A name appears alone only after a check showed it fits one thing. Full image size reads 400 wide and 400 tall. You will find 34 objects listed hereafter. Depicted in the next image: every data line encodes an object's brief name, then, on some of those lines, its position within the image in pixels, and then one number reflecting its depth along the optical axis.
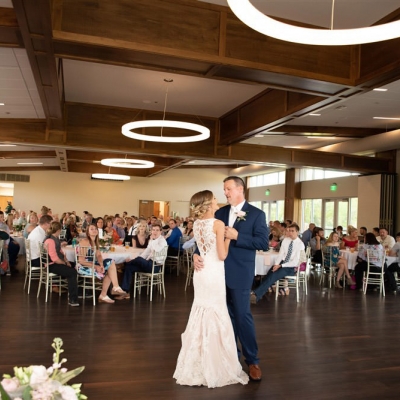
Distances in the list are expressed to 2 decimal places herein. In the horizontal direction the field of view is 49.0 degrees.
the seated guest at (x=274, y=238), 9.60
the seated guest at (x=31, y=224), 10.12
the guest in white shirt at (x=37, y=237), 7.47
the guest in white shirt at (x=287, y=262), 7.45
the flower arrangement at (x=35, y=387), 1.16
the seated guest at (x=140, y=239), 8.48
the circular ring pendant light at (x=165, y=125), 7.35
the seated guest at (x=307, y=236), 11.88
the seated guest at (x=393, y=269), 9.34
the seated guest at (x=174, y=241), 10.66
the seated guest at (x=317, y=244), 11.06
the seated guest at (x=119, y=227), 11.21
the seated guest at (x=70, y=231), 11.41
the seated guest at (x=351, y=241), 10.56
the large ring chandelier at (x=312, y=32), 3.17
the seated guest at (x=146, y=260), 7.48
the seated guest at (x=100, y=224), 9.13
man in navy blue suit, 3.62
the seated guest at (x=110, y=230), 9.46
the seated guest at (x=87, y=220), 13.15
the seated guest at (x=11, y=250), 9.90
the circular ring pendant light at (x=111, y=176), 18.65
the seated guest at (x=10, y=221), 13.27
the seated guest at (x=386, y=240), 10.35
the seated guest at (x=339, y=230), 12.90
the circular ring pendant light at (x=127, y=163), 13.35
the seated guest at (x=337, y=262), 9.45
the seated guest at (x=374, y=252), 8.91
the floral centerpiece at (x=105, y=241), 7.45
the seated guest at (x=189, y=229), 11.78
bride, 3.52
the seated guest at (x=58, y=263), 6.51
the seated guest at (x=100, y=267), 6.84
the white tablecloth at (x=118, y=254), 7.27
